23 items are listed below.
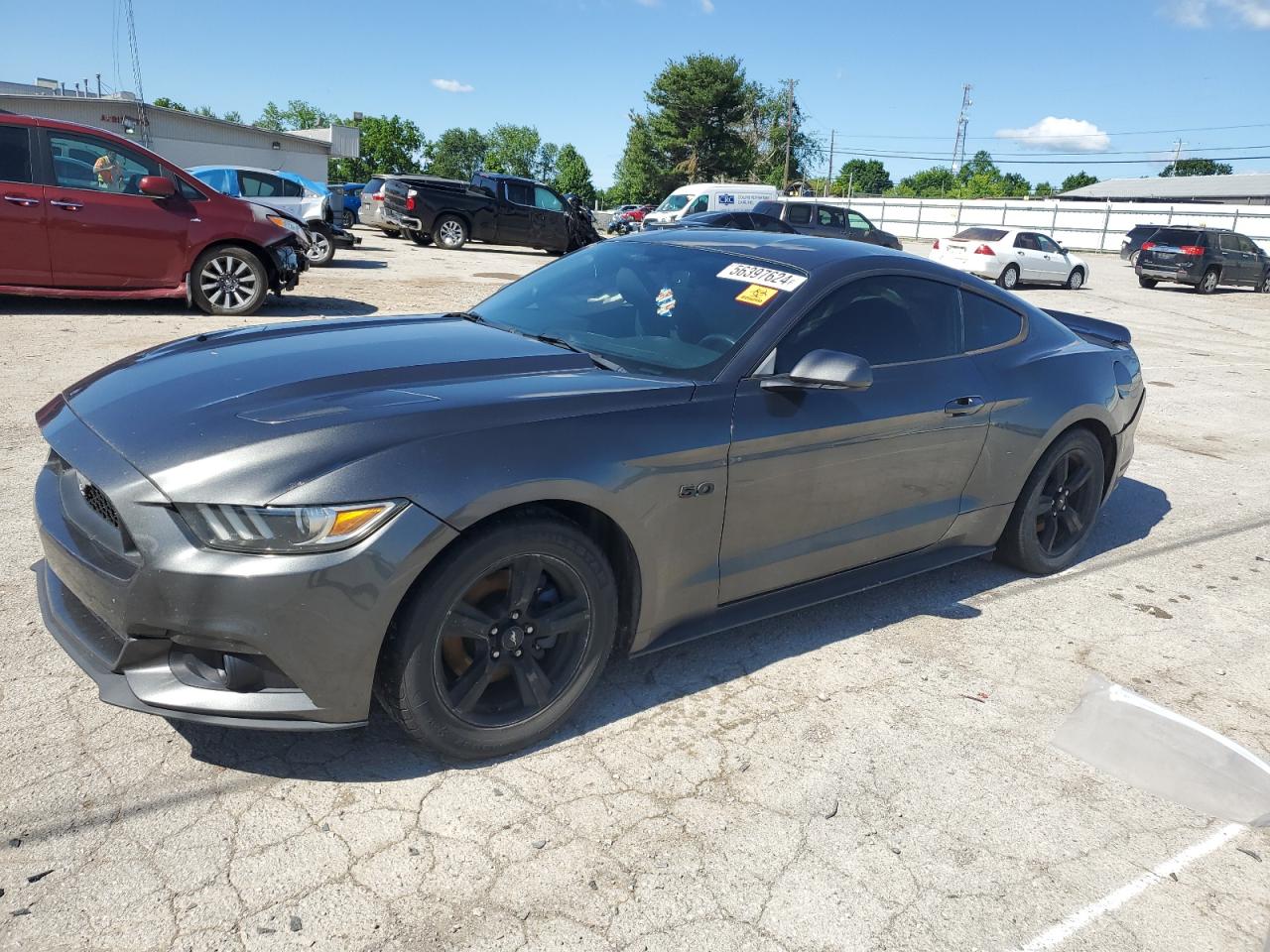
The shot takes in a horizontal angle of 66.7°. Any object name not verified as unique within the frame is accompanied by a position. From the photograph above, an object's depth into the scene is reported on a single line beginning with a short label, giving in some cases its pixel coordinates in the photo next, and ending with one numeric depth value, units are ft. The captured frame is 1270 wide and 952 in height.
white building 136.36
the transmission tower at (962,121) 364.38
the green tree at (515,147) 476.54
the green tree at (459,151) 457.68
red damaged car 28.81
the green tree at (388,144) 339.16
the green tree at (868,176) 493.77
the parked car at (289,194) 53.26
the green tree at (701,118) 240.53
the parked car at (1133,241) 121.43
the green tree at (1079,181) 380.37
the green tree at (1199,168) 392.47
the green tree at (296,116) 427.74
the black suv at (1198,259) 83.10
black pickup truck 71.20
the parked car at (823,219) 69.72
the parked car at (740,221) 63.36
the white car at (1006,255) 72.74
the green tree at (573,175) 334.85
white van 93.04
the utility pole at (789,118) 254.47
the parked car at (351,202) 83.10
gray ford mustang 7.95
